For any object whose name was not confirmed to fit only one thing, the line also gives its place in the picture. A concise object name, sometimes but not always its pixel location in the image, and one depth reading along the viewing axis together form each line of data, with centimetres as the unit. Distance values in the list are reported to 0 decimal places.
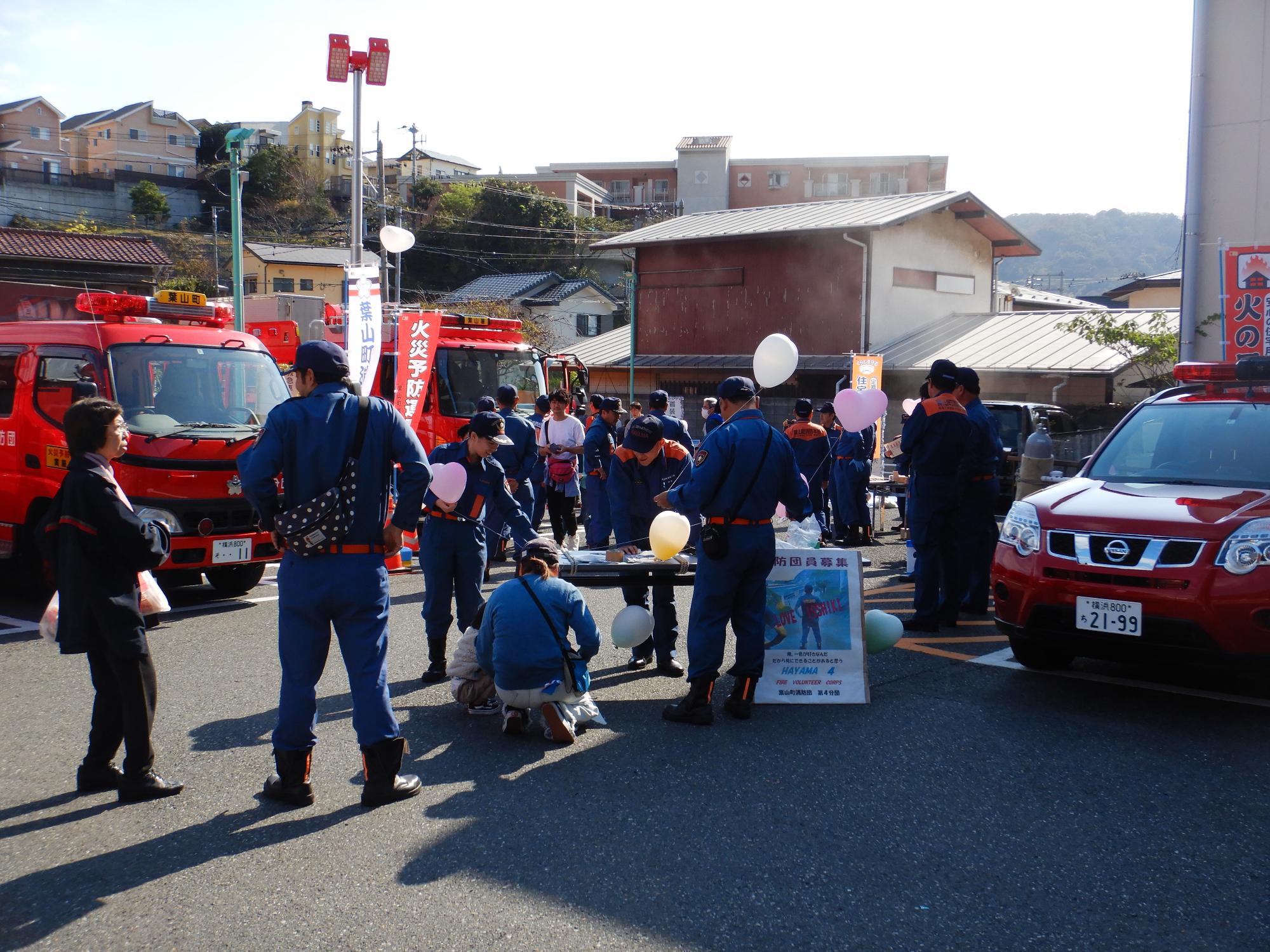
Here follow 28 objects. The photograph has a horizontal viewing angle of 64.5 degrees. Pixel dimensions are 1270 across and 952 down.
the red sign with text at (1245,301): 1027
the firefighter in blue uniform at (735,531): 539
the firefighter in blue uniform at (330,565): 420
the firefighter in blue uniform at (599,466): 1021
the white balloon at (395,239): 1474
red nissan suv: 516
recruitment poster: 593
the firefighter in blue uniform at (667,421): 838
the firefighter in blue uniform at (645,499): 670
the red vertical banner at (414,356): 1243
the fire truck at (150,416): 816
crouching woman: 512
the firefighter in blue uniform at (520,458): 848
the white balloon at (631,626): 614
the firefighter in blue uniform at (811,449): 1219
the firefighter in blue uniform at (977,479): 773
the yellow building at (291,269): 4231
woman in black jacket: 429
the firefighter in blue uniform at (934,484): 754
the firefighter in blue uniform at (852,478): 1281
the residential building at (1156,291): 3394
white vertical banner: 1179
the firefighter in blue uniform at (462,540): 641
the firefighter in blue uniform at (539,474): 1121
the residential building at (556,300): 4050
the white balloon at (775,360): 677
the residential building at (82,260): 2541
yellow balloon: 575
